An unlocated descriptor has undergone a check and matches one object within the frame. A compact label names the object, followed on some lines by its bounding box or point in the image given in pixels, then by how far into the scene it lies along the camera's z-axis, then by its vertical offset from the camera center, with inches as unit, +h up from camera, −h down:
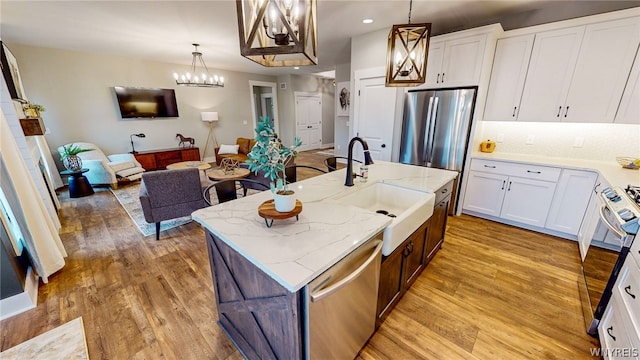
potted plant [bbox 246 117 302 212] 44.3 -7.6
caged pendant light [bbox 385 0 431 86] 69.2 +18.6
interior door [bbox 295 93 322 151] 327.6 -4.2
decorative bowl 95.2 -18.3
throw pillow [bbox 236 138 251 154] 236.8 -28.0
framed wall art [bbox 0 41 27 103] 120.6 +22.5
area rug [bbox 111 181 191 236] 121.6 -53.8
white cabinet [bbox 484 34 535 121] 109.3 +18.8
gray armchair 104.0 -34.3
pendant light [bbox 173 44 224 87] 184.0 +29.5
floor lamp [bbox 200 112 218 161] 254.4 -2.1
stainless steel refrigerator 118.6 -5.1
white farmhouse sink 55.1 -26.3
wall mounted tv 208.5 +13.5
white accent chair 171.6 -37.1
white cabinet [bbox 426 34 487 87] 113.1 +27.4
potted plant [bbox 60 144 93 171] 155.9 -27.2
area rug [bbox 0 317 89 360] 57.9 -56.7
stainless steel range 55.0 -33.9
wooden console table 217.6 -37.3
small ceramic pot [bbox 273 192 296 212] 48.2 -17.0
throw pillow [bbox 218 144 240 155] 237.6 -32.3
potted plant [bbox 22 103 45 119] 137.2 +4.2
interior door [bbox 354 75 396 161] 146.5 +1.7
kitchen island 38.3 -22.7
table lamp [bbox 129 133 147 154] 219.3 -18.0
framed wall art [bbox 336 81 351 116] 254.1 +18.8
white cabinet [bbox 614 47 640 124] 89.3 +5.9
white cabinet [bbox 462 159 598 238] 101.7 -36.1
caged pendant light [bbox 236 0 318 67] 37.3 +14.9
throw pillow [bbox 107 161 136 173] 183.0 -37.0
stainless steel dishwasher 39.4 -34.9
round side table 159.8 -44.7
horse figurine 243.8 -25.2
